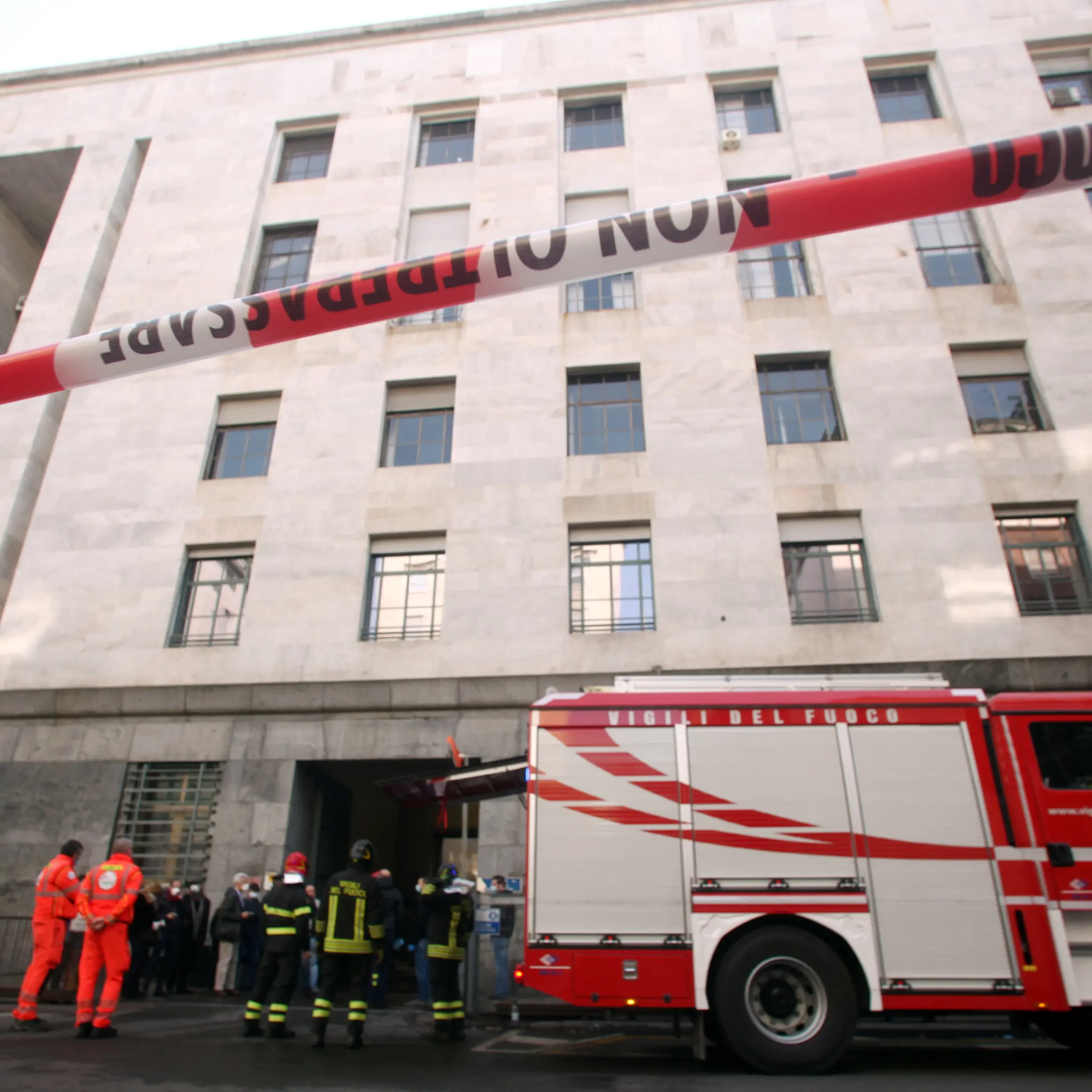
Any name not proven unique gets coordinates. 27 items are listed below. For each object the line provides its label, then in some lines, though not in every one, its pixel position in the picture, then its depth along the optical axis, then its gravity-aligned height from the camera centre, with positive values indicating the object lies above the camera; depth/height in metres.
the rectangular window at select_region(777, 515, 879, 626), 15.13 +6.20
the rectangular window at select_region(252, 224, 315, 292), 20.41 +15.51
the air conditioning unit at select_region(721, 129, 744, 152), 19.97 +17.69
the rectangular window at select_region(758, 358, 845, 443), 16.62 +10.03
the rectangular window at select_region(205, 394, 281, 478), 17.91 +9.95
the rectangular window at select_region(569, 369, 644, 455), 17.00 +9.98
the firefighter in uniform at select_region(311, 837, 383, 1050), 7.93 -0.04
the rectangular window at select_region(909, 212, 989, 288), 18.00 +13.97
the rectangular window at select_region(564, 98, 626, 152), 21.12 +19.27
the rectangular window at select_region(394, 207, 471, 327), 20.12 +15.83
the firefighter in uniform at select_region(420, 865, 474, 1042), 8.25 -0.21
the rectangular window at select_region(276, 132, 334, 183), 22.11 +19.29
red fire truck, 6.73 +0.55
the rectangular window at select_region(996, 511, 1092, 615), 14.75 +6.22
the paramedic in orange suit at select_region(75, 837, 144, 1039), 7.95 -0.13
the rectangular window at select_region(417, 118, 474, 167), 21.62 +19.26
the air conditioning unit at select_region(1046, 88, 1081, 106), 19.50 +18.43
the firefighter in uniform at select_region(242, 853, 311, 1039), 8.27 -0.19
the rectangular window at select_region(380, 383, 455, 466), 17.50 +10.05
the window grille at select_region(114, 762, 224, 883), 14.53 +1.76
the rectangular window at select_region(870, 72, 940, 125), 20.28 +19.22
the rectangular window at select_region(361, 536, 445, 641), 15.88 +6.07
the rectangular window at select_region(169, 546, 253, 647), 16.30 +6.06
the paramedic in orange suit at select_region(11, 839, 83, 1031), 8.45 +0.00
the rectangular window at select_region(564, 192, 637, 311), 18.73 +13.48
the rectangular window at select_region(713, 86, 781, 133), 20.73 +19.31
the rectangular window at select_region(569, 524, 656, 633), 15.48 +6.13
